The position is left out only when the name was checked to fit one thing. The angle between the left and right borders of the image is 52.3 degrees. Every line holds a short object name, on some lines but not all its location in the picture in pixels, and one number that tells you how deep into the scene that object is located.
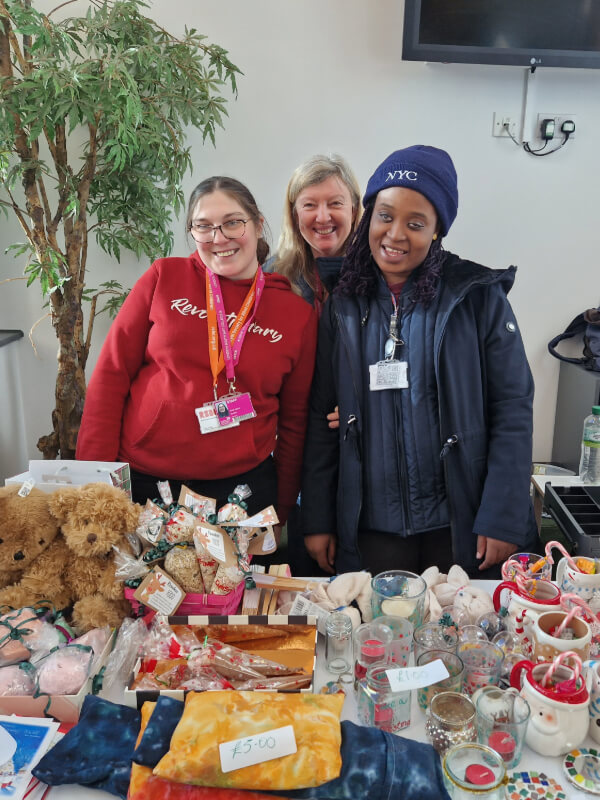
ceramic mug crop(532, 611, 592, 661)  1.02
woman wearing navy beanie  1.57
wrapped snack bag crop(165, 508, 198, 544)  1.25
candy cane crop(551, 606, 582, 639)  1.03
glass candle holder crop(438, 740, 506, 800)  0.83
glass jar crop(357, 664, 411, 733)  1.00
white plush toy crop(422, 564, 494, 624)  1.24
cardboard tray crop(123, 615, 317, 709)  1.17
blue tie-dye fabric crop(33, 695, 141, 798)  0.91
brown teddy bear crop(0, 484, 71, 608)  1.24
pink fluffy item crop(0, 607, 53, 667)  1.11
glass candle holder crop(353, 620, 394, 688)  1.10
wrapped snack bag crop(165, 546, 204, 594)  1.23
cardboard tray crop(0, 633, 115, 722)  1.02
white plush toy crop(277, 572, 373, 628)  1.29
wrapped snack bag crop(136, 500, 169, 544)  1.26
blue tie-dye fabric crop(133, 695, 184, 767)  0.88
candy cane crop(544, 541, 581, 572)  1.22
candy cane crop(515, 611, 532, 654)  1.12
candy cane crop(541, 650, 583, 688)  0.96
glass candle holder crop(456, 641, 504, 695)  1.07
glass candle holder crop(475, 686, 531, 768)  0.94
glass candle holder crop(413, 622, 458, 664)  1.11
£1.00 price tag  0.98
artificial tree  2.31
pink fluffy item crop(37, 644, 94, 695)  1.04
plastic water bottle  2.78
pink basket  1.21
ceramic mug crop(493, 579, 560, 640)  1.11
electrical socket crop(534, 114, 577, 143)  3.32
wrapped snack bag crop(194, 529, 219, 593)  1.23
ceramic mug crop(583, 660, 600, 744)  0.97
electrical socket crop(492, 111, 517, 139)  3.31
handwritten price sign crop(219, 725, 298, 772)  0.85
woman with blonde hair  2.16
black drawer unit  1.61
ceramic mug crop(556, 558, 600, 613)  1.21
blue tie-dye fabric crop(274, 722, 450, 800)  0.85
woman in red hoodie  1.65
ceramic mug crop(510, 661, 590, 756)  0.94
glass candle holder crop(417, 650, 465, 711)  1.04
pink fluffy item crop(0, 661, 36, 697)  1.05
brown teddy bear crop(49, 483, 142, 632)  1.23
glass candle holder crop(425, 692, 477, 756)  0.96
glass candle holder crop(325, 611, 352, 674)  1.18
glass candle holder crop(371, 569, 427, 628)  1.22
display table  0.91
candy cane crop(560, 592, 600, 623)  1.09
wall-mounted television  3.01
